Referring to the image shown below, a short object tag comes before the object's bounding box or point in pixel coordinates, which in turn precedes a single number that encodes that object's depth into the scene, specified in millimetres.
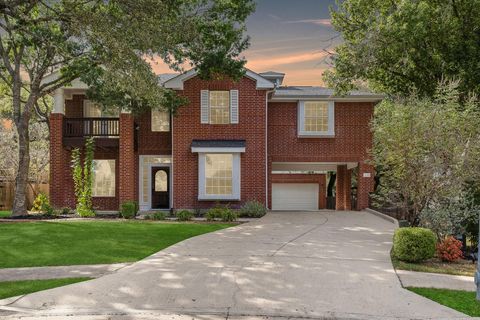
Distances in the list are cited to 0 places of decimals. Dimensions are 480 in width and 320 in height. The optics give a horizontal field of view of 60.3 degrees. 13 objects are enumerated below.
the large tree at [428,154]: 11984
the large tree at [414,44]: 18828
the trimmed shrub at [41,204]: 18734
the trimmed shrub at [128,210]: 17797
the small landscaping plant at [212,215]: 17438
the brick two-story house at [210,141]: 20016
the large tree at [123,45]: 10711
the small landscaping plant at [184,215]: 17422
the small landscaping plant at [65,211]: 19375
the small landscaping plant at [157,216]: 17625
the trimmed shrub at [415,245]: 9653
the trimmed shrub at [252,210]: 18562
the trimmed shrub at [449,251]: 10312
